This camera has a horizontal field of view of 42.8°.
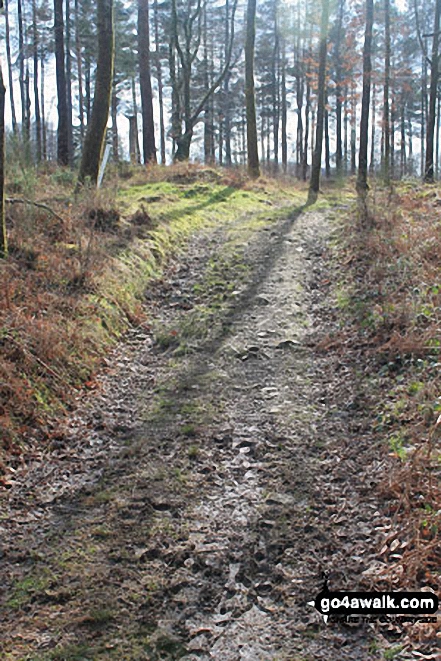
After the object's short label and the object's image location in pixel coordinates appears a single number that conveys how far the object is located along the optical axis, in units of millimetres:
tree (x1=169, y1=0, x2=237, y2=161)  21094
